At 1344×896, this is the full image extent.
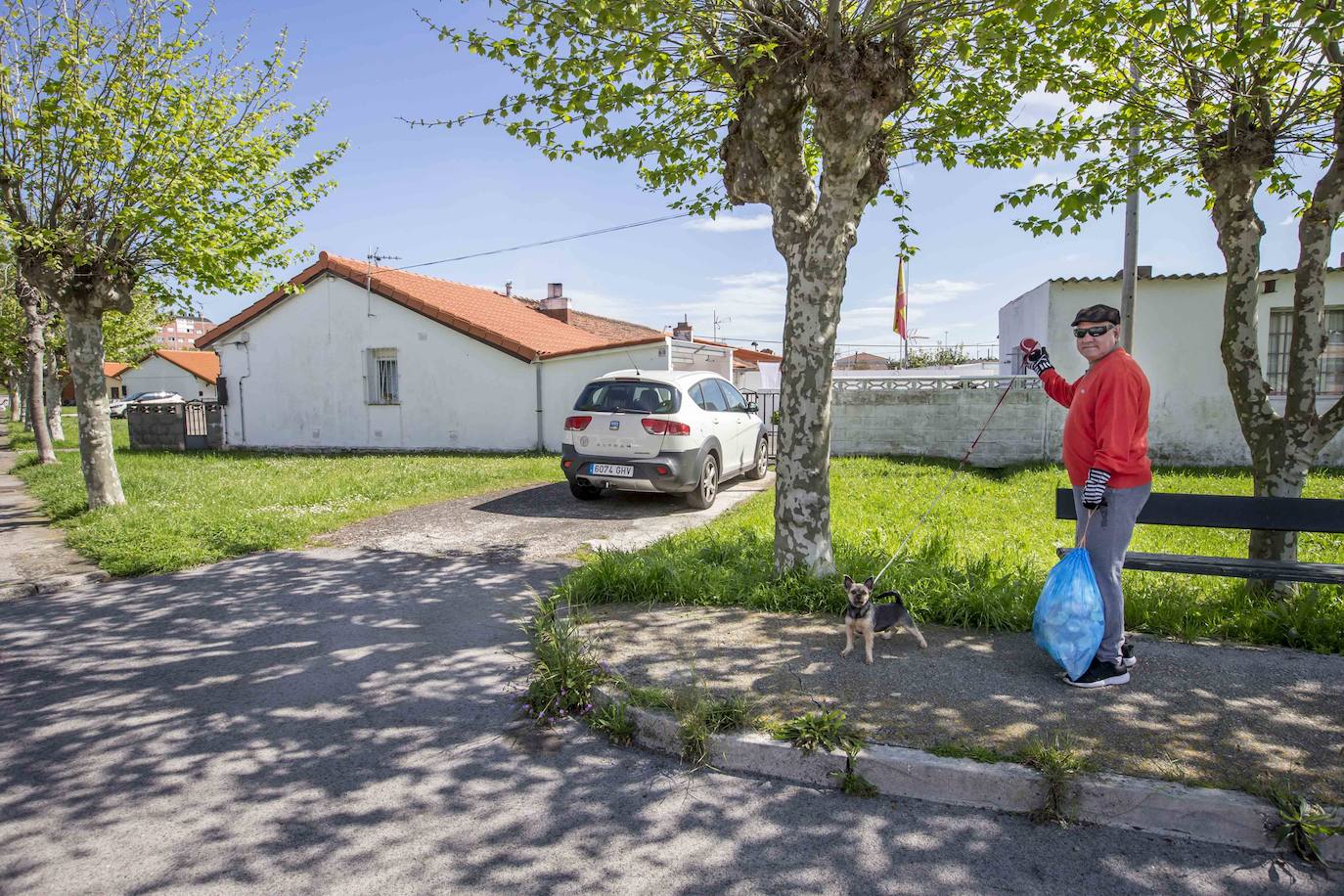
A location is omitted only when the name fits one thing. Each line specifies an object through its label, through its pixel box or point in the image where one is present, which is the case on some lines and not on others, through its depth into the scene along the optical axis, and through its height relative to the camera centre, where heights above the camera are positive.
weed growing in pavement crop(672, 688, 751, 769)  3.50 -1.50
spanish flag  30.08 +3.71
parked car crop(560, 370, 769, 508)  8.95 -0.39
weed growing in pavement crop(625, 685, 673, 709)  3.77 -1.49
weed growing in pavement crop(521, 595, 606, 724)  3.99 -1.48
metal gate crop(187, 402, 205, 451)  19.53 -0.35
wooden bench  4.65 -0.80
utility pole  11.54 +1.86
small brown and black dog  4.23 -1.23
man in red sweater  3.79 -0.30
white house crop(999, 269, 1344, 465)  13.70 +0.86
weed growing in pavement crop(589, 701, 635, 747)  3.71 -1.59
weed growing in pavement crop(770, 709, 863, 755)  3.36 -1.50
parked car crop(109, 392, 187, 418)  42.97 +0.84
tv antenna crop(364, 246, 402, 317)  18.42 +2.91
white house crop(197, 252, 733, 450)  17.30 +1.08
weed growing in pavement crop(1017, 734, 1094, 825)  3.01 -1.51
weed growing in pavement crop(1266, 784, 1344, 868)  2.75 -1.58
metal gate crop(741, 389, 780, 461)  16.56 +0.05
